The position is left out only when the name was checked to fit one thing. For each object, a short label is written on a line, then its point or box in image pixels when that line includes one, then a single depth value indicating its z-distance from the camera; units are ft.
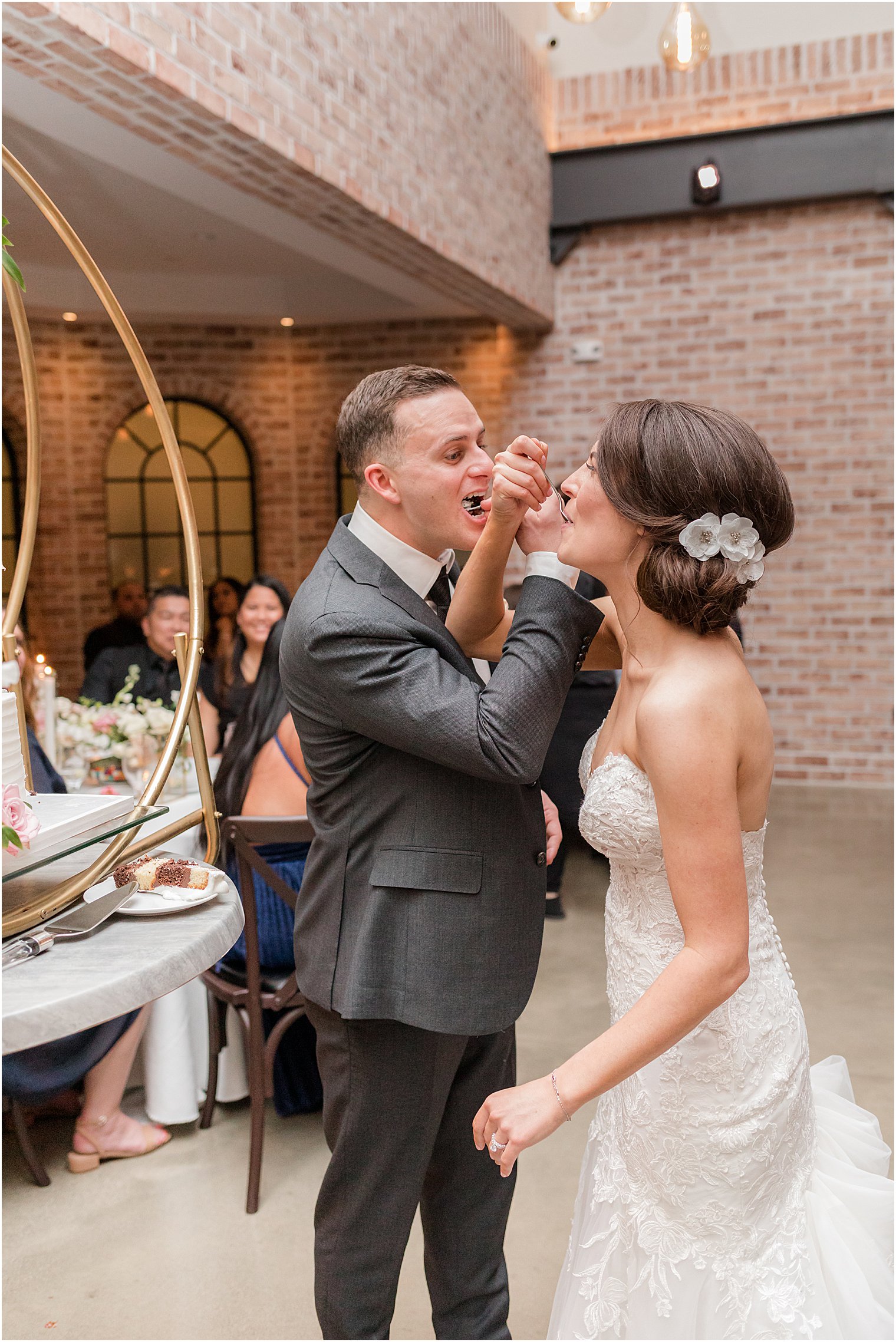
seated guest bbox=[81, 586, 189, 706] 16.43
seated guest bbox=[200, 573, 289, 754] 15.12
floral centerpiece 12.01
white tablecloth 9.98
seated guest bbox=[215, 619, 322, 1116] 9.76
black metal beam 23.22
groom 4.99
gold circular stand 4.43
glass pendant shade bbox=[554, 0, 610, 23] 14.20
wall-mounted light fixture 23.73
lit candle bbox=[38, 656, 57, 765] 12.00
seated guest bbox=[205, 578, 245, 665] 21.57
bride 4.51
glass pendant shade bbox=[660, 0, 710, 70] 16.94
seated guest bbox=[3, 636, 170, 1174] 9.12
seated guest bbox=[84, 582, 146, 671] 24.34
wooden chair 9.00
